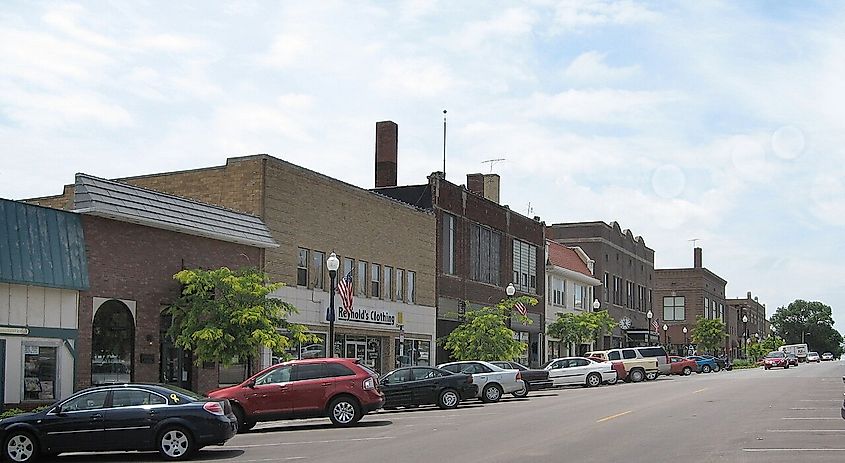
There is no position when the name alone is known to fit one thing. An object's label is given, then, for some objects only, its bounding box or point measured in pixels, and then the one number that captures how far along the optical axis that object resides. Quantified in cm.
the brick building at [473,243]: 4741
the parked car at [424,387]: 3084
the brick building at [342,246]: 3406
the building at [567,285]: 6386
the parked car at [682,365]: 6825
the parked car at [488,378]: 3472
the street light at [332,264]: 2844
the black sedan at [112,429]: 1761
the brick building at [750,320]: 14275
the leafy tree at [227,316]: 2683
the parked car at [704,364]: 7728
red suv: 2373
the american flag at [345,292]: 3344
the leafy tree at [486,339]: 4300
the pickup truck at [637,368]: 5538
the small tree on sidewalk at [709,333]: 10050
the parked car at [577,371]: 4847
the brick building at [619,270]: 7694
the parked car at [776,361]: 8969
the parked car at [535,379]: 4203
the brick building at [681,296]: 11925
